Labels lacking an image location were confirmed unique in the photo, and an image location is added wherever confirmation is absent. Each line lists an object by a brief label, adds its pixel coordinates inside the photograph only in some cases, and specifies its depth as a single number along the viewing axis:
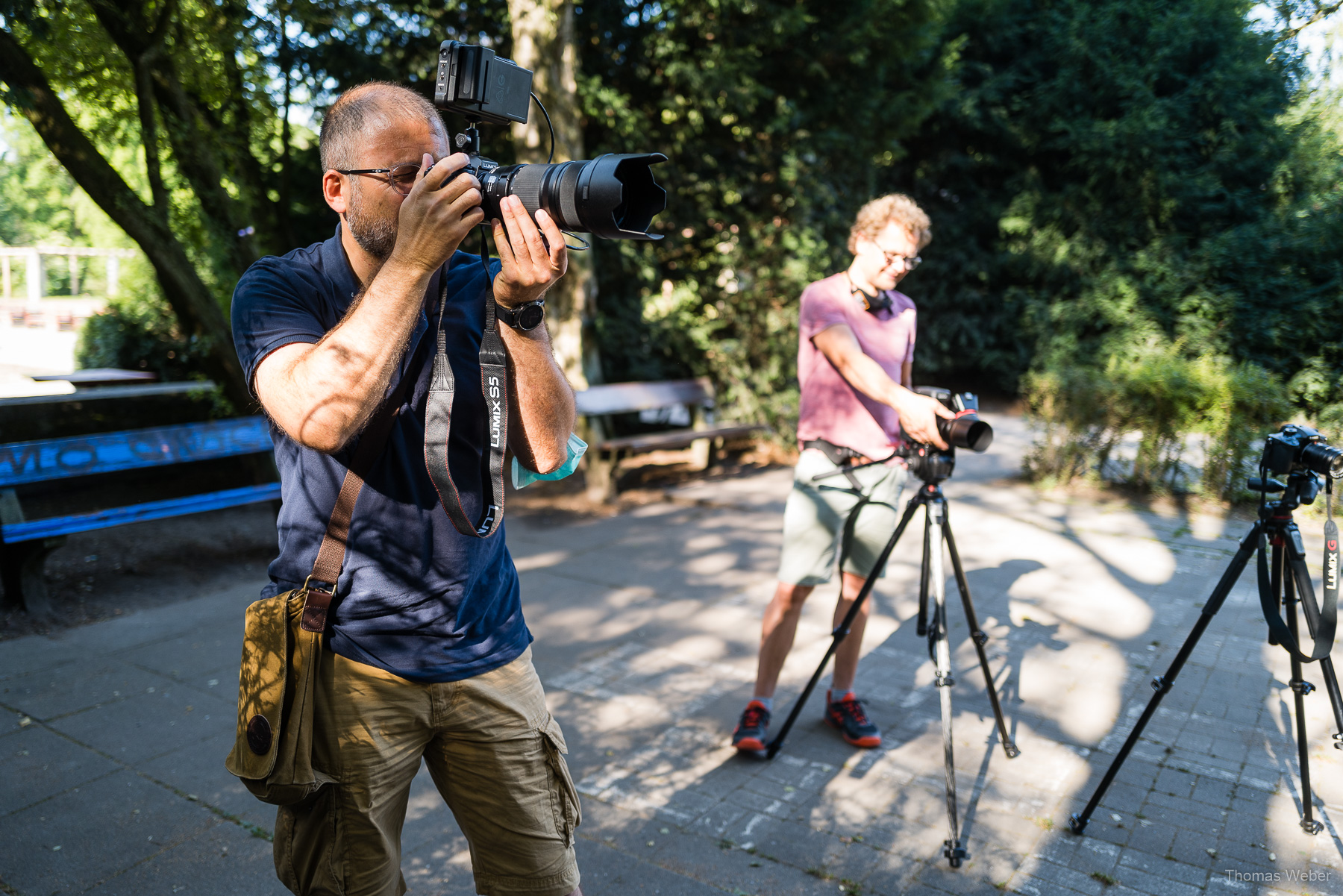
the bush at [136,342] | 8.76
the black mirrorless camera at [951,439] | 2.87
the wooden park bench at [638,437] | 7.84
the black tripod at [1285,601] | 2.65
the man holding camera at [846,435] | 3.36
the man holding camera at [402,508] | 1.48
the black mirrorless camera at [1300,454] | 2.55
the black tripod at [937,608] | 2.80
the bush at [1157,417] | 7.01
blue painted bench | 4.84
